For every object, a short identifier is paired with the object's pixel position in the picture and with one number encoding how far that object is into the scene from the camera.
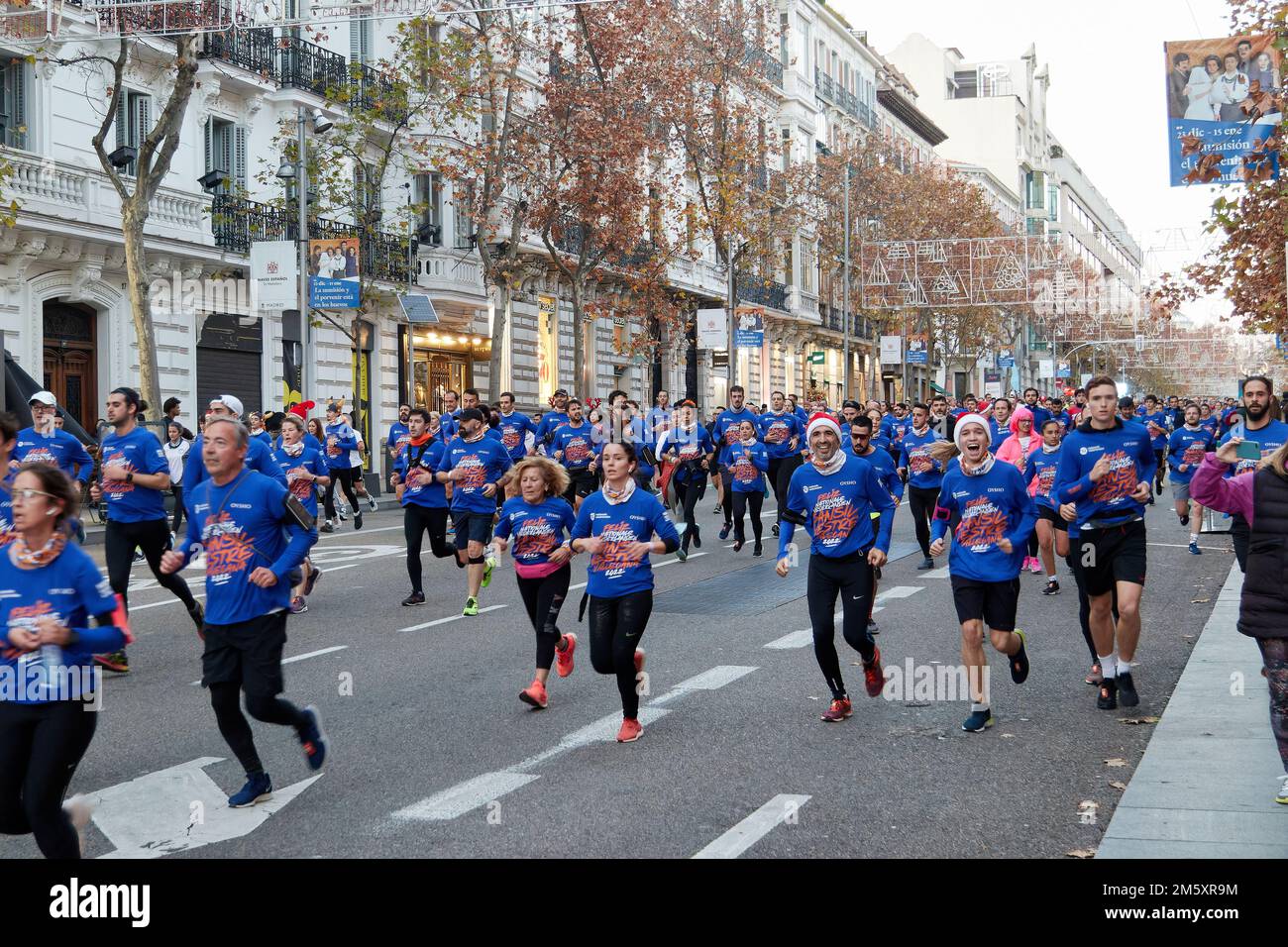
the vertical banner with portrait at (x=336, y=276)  25.02
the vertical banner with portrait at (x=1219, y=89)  14.33
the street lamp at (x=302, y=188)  26.19
